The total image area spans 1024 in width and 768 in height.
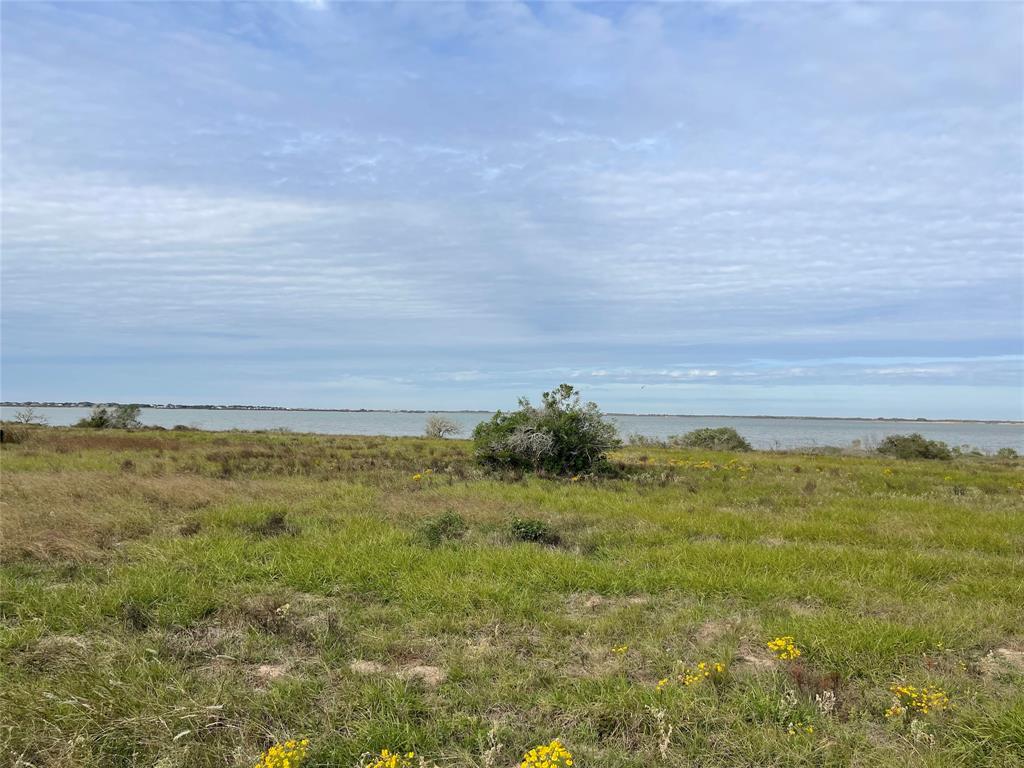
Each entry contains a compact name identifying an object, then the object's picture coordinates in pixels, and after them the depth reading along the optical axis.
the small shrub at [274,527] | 9.27
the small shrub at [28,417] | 51.25
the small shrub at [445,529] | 8.90
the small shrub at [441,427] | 52.81
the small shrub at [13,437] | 26.08
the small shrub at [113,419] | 48.59
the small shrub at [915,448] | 35.69
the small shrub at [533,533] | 9.14
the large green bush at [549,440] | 18.41
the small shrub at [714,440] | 39.50
